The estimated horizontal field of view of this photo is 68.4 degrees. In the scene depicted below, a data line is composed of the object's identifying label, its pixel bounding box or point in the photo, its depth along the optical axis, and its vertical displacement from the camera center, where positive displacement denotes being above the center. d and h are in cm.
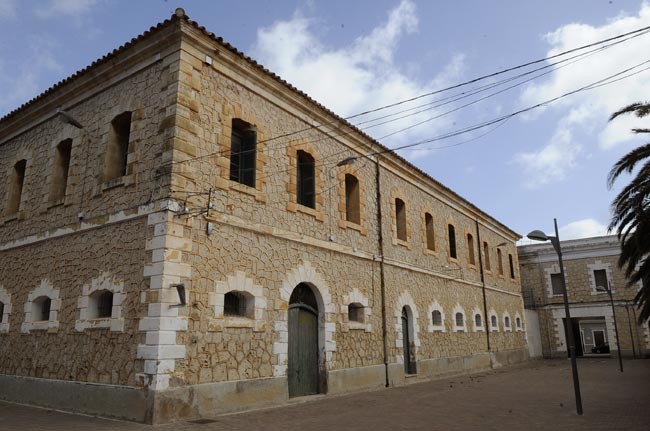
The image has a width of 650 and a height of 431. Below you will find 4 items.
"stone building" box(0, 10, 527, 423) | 793 +187
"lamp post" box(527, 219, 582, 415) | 815 +36
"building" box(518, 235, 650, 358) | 2723 +221
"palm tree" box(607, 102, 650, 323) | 1130 +308
